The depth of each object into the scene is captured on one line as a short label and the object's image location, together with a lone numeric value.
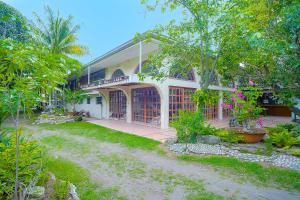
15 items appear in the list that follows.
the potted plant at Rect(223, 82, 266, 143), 8.46
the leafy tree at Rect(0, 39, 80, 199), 2.24
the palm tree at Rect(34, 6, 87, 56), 16.91
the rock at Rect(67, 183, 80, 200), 3.41
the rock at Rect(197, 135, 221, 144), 8.14
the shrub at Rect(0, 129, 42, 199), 2.99
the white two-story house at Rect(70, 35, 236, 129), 12.50
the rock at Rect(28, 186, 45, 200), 3.08
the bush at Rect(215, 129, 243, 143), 8.30
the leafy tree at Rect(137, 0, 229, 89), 7.54
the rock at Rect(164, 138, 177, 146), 8.32
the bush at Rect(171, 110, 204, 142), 7.96
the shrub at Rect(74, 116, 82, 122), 17.61
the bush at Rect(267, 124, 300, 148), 7.52
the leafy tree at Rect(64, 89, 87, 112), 19.11
